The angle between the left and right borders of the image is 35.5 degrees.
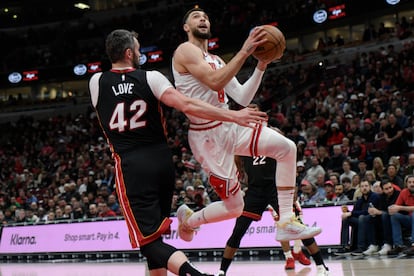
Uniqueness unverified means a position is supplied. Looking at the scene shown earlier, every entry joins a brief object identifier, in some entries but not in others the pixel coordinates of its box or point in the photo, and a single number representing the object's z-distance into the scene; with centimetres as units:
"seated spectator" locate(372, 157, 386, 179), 1313
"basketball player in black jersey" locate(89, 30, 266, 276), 485
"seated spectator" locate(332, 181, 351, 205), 1277
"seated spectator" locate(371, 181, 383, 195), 1155
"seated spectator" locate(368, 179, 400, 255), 1109
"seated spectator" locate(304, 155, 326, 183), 1455
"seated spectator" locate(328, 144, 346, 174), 1499
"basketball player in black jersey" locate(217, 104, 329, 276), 777
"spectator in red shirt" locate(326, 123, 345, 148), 1670
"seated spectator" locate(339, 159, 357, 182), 1387
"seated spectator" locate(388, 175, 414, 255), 1088
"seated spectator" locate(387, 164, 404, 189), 1218
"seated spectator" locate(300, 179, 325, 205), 1352
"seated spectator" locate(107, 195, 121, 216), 1705
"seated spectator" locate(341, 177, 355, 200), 1285
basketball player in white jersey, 609
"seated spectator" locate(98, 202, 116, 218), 1666
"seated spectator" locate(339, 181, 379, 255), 1144
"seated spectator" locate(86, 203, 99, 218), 1697
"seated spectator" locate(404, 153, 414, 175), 1271
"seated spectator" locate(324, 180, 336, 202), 1320
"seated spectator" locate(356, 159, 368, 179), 1355
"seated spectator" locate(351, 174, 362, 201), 1245
